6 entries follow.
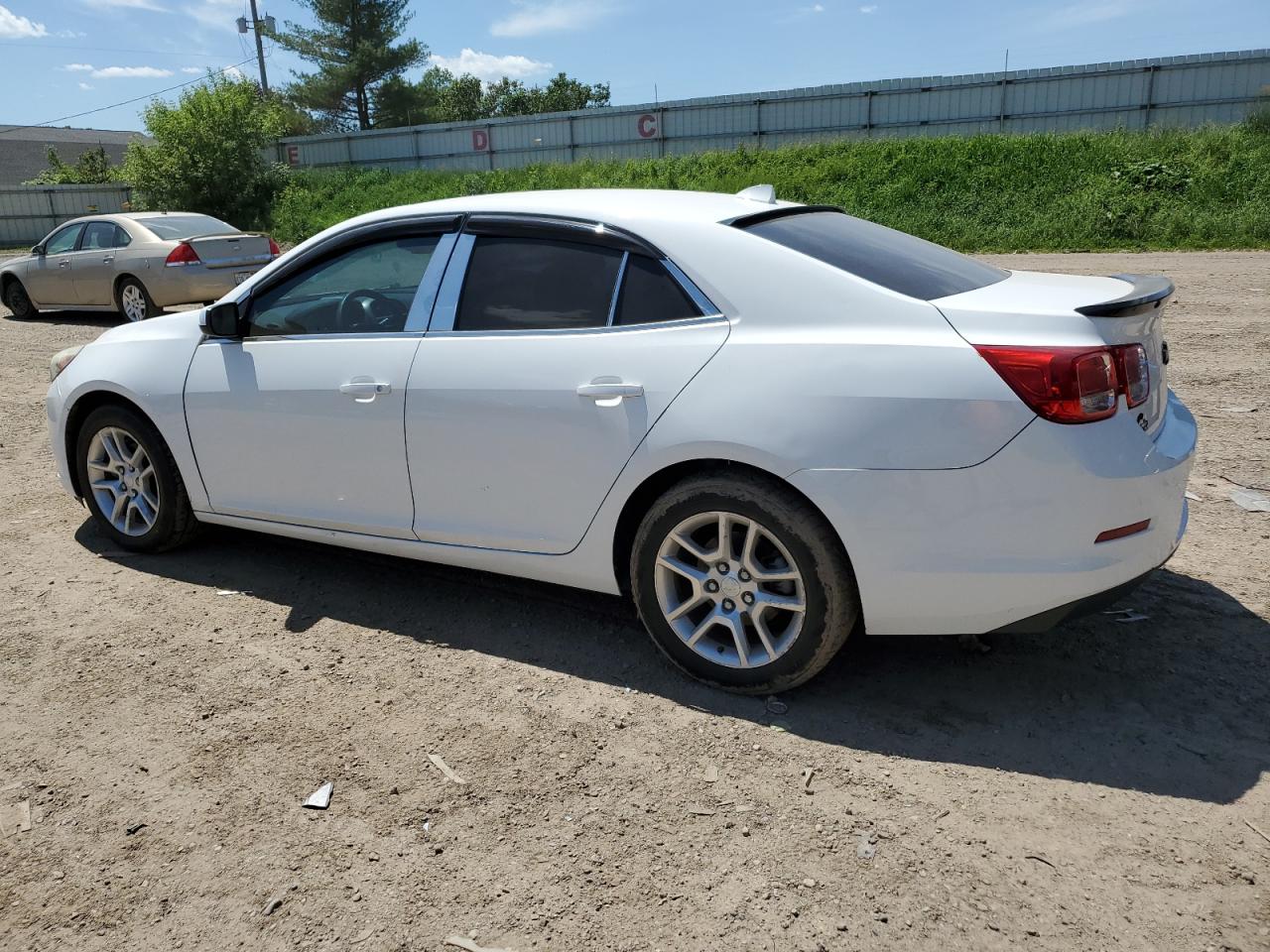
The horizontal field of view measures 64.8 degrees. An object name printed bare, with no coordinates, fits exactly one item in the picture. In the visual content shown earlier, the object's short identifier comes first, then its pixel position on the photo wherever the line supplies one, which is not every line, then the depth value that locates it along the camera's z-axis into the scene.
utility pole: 51.69
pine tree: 49.88
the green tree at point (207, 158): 31.62
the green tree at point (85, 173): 46.12
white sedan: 2.93
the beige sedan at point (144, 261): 12.70
